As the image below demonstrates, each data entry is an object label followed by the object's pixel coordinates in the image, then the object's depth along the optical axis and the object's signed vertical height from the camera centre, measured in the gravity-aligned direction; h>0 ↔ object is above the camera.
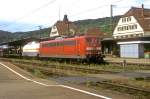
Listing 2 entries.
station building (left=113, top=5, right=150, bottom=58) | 44.47 +7.43
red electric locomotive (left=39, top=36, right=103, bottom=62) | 27.89 +0.62
